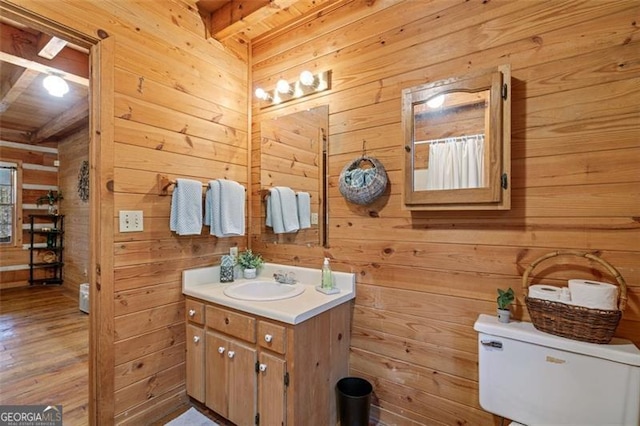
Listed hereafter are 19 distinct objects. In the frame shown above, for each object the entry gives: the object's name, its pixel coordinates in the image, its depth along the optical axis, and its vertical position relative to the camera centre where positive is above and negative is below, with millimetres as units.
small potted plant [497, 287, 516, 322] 1292 -403
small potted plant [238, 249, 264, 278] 2146 -388
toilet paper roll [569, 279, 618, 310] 1062 -303
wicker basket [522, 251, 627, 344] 1065 -396
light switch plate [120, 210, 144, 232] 1661 -60
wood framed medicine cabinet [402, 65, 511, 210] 1327 +337
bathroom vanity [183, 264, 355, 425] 1402 -744
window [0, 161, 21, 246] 4789 +111
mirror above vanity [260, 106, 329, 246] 1976 +341
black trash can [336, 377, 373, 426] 1554 -1037
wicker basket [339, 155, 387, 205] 1678 +146
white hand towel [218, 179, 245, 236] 1992 +24
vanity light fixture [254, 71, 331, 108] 1958 +853
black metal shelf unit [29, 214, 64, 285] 4949 -662
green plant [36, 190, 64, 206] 5027 +204
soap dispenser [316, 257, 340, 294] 1758 -424
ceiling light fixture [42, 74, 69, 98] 2506 +1069
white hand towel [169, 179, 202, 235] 1812 +15
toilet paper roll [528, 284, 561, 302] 1172 -323
